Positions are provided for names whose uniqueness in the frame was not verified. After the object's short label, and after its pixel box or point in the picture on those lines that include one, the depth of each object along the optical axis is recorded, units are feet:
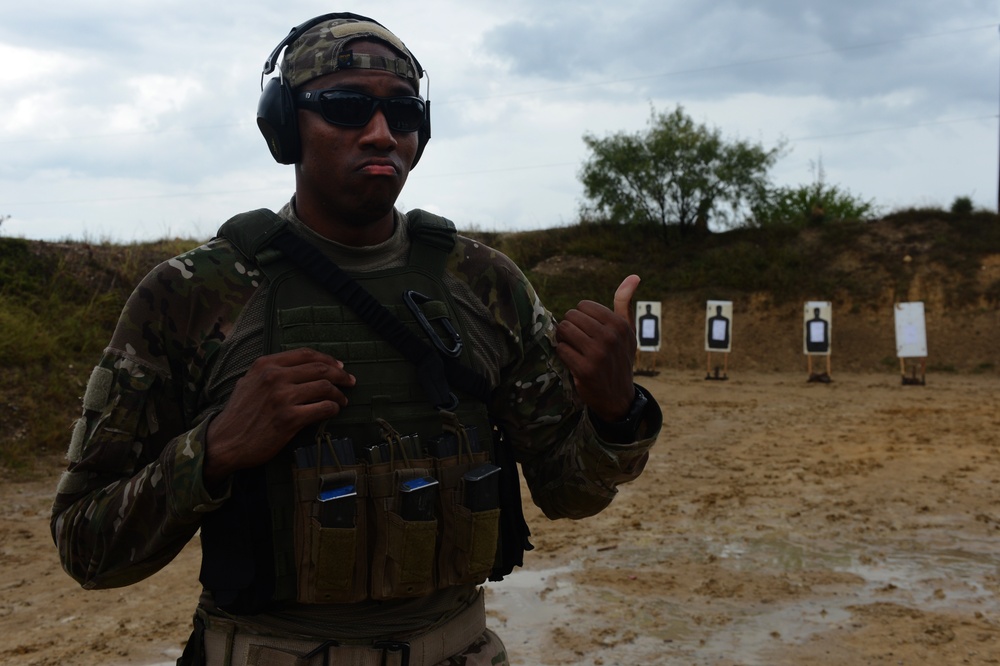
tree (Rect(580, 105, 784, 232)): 90.84
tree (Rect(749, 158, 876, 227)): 90.94
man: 6.02
